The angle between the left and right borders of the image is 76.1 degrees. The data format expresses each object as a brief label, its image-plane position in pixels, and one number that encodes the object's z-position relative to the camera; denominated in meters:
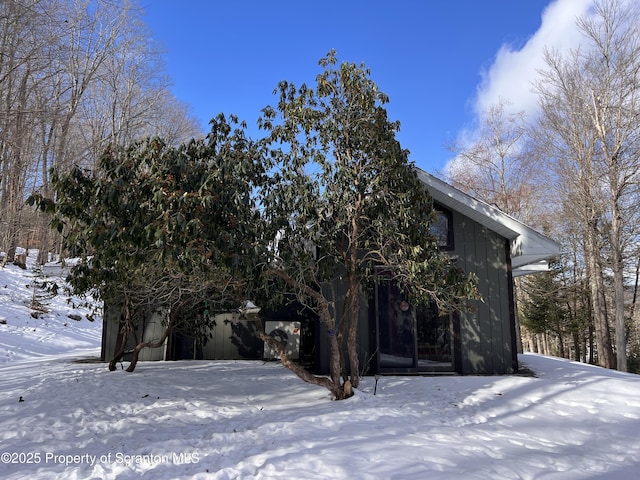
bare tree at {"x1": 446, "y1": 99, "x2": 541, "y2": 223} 17.98
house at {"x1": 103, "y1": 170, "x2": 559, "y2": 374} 8.05
